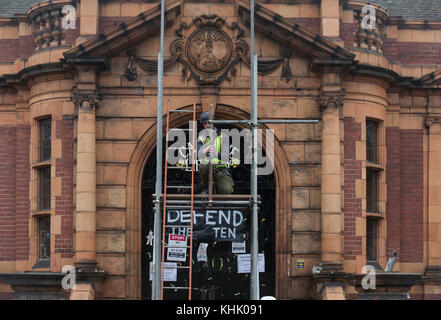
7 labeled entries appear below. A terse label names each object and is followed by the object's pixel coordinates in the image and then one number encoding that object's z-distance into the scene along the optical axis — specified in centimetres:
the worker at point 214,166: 2150
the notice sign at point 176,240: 2142
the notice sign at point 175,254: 2198
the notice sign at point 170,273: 2472
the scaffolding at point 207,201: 2081
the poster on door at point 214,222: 2114
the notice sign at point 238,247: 2514
